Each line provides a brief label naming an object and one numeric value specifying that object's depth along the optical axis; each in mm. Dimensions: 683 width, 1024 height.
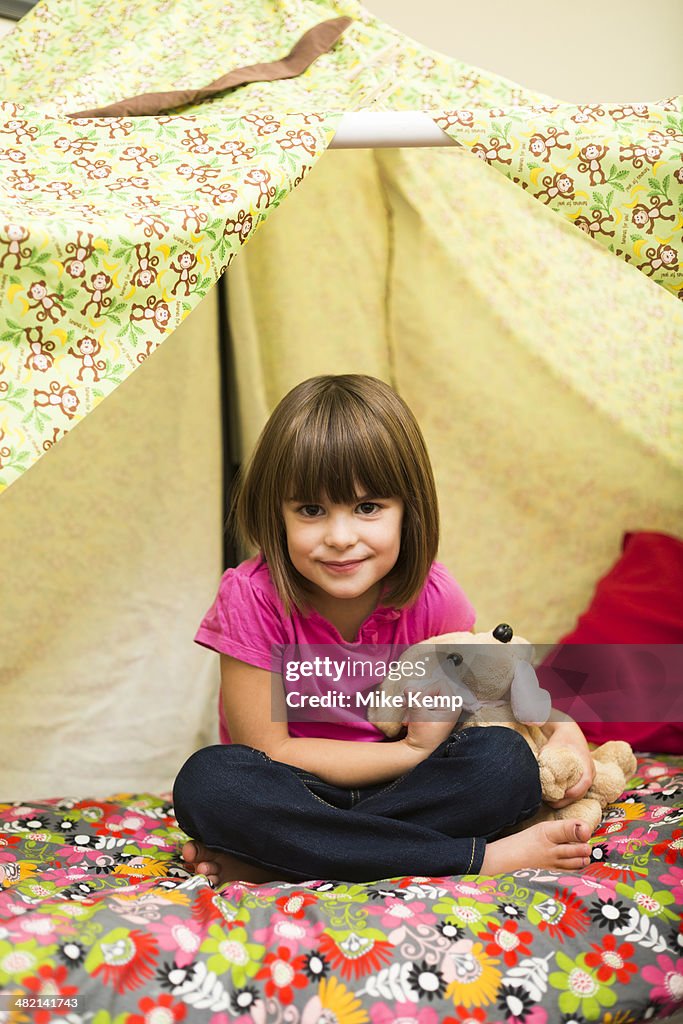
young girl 1215
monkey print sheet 1073
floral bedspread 963
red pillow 1649
